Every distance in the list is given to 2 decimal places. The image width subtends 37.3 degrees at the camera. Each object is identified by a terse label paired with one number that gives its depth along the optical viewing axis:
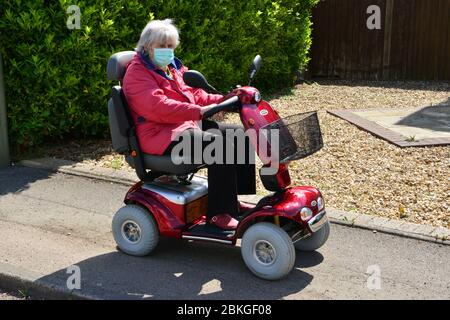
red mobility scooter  4.01
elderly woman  4.22
